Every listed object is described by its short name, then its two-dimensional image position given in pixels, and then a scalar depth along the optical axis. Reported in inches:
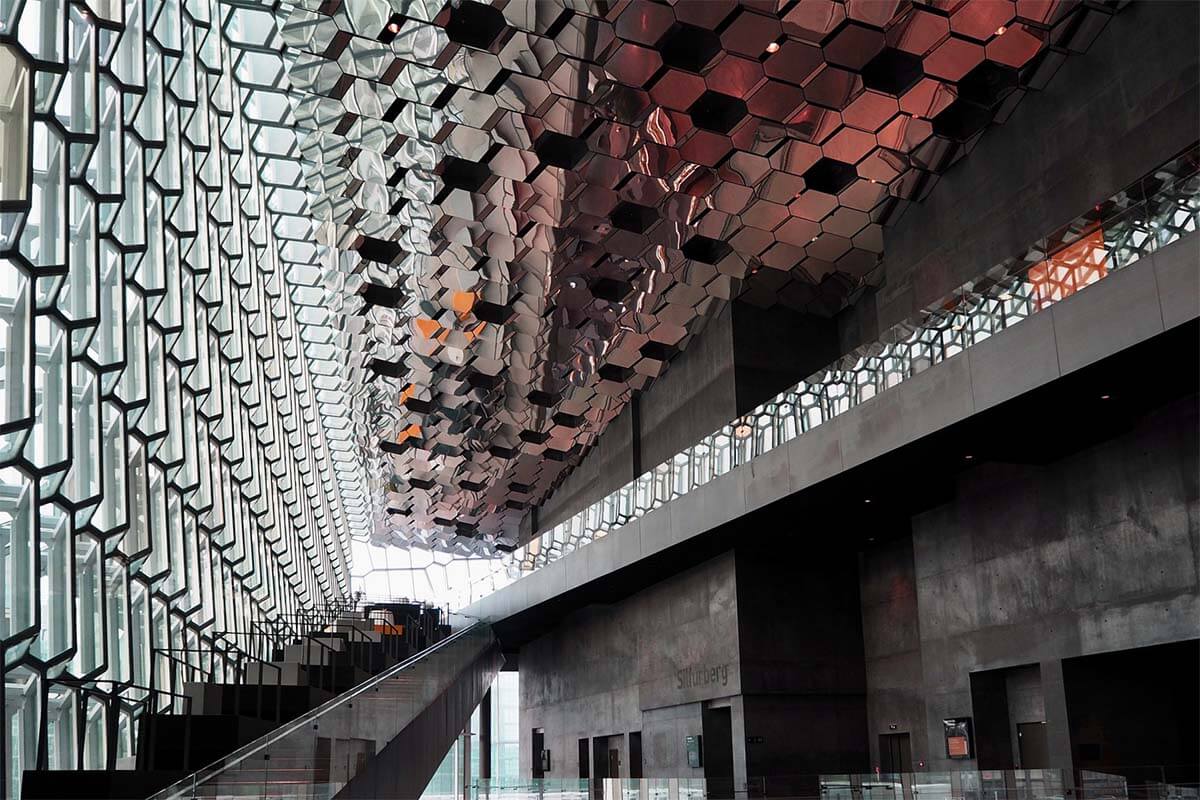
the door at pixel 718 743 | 994.7
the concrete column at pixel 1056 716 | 645.3
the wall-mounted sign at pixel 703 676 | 960.3
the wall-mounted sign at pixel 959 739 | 737.0
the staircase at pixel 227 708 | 349.1
